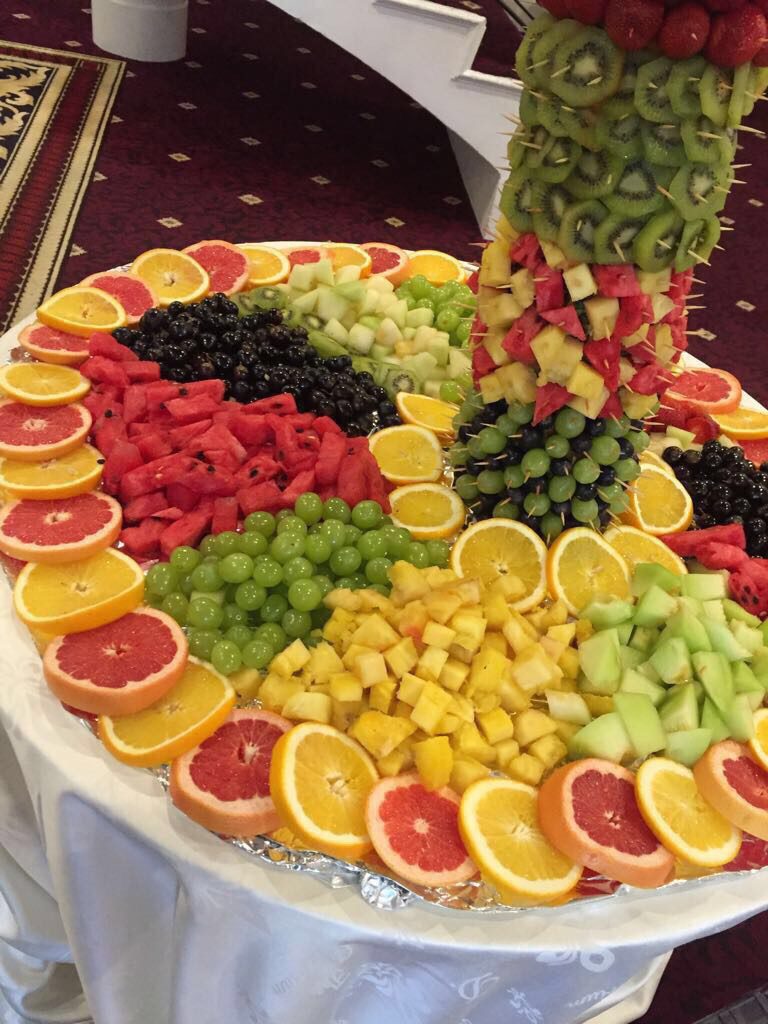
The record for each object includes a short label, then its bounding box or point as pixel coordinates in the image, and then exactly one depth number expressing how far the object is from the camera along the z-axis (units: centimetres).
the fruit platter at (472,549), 119
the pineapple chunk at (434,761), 119
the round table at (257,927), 112
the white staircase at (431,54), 418
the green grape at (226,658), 132
